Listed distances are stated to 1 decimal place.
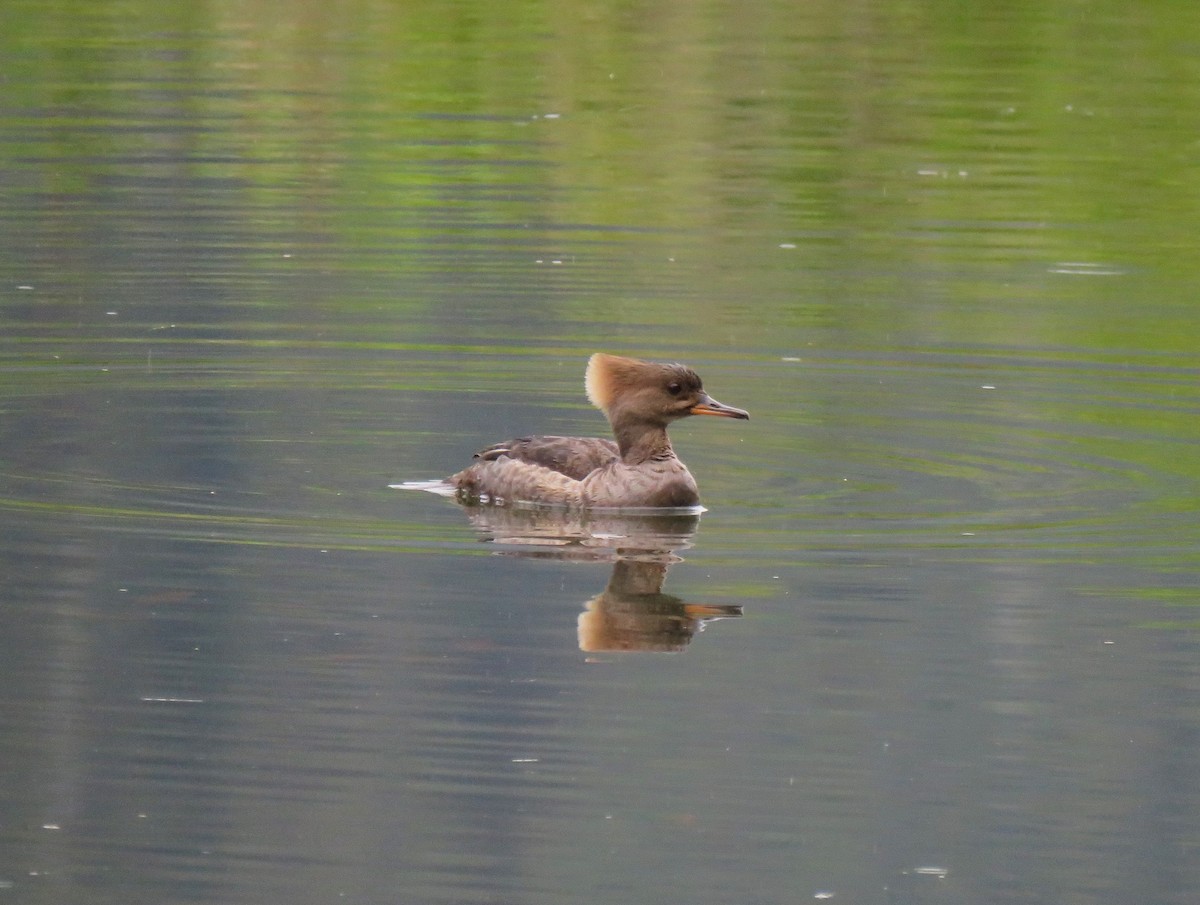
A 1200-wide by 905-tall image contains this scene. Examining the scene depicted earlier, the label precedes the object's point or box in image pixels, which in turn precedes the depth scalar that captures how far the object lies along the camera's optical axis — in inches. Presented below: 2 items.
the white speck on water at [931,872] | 593.3
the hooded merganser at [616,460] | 930.7
